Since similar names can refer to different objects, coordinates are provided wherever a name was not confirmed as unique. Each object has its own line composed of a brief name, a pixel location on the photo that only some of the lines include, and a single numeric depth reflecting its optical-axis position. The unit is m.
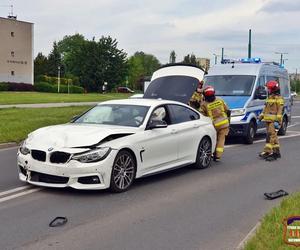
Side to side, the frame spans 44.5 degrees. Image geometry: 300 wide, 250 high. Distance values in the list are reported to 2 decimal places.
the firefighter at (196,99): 10.25
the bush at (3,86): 45.72
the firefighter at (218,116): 7.89
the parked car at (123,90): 69.57
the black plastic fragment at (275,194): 5.46
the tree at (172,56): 98.65
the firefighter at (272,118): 8.36
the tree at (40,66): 68.52
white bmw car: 5.26
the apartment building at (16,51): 53.96
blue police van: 10.46
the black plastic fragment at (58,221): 4.29
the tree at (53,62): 71.91
